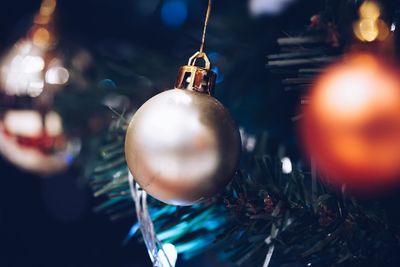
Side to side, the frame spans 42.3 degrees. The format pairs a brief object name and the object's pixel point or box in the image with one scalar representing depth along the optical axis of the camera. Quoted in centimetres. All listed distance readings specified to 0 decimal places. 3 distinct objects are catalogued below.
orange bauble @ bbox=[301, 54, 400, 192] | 36
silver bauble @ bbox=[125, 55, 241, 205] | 35
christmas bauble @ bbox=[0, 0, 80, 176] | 63
